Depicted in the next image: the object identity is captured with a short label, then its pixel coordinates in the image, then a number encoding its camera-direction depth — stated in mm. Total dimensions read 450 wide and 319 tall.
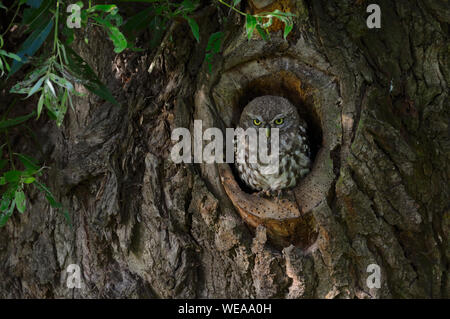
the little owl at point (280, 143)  2325
